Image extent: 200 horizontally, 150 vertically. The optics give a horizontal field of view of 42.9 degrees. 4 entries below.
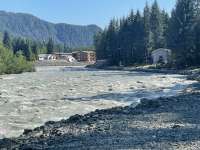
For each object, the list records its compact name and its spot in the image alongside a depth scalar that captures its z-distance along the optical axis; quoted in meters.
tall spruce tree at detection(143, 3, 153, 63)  55.66
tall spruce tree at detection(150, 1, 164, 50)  56.09
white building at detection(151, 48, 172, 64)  52.30
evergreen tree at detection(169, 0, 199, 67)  41.66
